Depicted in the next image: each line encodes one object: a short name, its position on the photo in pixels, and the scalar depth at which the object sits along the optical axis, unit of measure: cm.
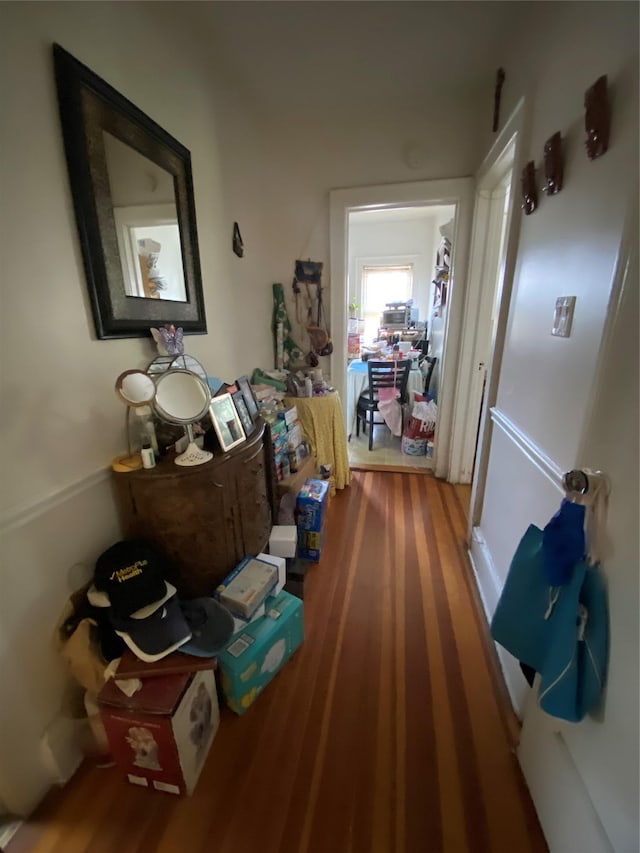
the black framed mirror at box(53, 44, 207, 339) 102
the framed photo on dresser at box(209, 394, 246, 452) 133
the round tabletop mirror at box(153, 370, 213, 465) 119
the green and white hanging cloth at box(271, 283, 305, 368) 256
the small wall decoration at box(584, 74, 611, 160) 81
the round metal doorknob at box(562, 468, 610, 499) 72
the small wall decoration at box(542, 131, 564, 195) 104
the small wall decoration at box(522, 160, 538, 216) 123
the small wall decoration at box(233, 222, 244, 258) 201
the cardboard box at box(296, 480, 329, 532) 186
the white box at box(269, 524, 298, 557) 170
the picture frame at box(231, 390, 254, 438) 151
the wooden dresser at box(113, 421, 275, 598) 115
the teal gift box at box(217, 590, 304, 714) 112
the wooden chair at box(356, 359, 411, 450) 344
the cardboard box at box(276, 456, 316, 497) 187
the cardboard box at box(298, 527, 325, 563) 188
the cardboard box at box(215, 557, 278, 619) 119
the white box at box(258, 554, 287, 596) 141
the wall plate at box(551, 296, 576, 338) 95
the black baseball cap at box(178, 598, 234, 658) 100
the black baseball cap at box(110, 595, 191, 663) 96
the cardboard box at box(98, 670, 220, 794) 90
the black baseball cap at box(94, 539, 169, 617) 100
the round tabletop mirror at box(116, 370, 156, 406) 111
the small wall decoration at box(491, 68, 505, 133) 169
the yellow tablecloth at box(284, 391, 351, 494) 232
